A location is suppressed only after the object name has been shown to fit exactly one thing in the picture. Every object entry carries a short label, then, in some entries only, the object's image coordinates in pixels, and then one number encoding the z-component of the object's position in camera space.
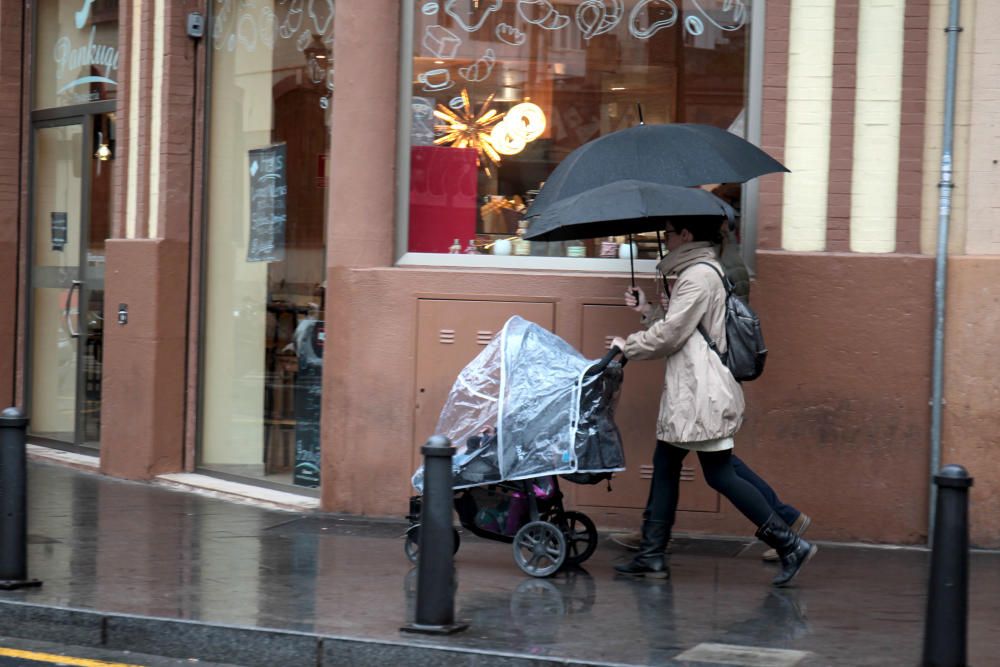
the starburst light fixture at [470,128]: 18.30
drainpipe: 15.78
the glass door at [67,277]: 23.47
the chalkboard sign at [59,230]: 24.48
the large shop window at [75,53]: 23.53
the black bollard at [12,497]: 12.99
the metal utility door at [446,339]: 17.22
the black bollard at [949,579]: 10.15
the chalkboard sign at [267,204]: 20.11
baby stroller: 13.60
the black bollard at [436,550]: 11.40
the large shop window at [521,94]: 17.52
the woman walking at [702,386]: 13.48
